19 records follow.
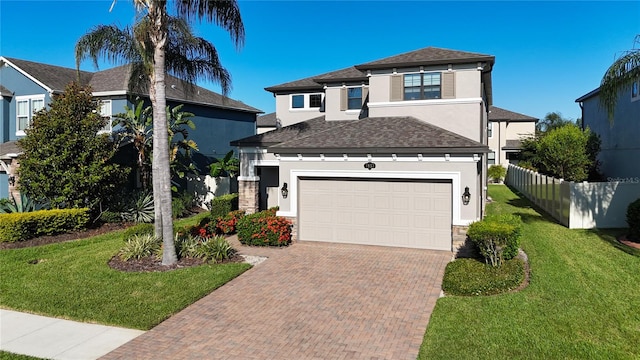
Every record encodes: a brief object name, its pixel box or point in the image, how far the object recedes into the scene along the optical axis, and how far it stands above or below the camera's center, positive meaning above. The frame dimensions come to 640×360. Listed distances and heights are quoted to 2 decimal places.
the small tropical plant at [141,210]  18.20 -1.89
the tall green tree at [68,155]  15.84 +0.48
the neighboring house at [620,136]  21.41 +1.60
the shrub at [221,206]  18.95 -1.78
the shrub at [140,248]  11.86 -2.31
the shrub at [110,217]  17.53 -2.06
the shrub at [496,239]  9.96 -1.78
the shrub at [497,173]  37.97 -0.71
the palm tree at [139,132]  19.98 +1.68
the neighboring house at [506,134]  40.41 +3.00
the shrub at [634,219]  12.93 -1.72
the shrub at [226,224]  16.09 -2.22
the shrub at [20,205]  16.42 -1.45
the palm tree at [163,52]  11.45 +3.84
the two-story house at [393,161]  12.98 +0.16
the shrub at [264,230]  13.91 -2.13
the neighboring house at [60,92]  21.77 +3.76
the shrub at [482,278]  8.88 -2.47
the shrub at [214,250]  11.76 -2.35
